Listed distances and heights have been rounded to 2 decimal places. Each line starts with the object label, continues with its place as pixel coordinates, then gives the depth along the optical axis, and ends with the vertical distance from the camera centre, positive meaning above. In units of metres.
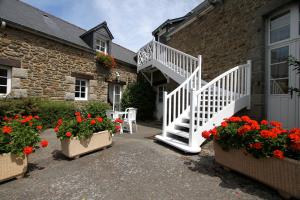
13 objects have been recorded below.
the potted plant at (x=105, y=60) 8.16 +1.93
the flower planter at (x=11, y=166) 2.34 -0.95
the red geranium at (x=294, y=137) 1.91 -0.39
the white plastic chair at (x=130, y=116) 5.95 -0.55
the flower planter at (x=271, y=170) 1.88 -0.84
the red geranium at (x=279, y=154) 1.92 -0.57
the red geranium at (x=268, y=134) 2.05 -0.38
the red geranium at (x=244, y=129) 2.29 -0.37
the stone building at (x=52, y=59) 5.66 +1.57
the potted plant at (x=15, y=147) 2.38 -0.69
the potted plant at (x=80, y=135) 3.24 -0.70
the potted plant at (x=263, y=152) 1.92 -0.62
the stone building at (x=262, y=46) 3.80 +1.48
